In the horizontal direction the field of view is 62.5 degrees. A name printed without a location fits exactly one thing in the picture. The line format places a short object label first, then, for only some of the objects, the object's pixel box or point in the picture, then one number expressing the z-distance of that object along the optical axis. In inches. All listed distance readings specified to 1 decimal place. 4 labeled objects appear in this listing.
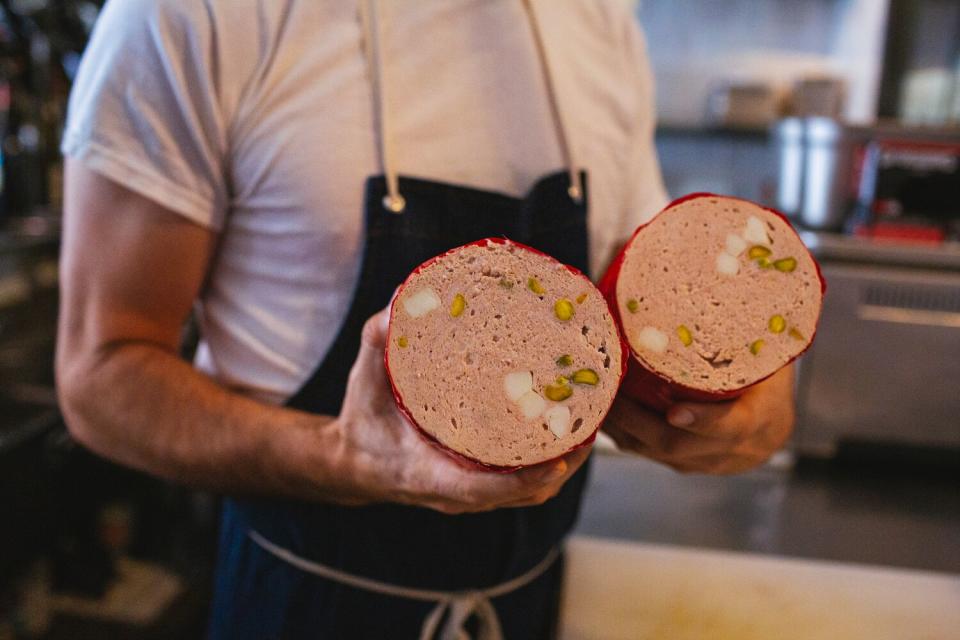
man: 26.9
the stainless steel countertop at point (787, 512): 50.7
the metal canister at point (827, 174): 77.0
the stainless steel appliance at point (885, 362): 64.7
